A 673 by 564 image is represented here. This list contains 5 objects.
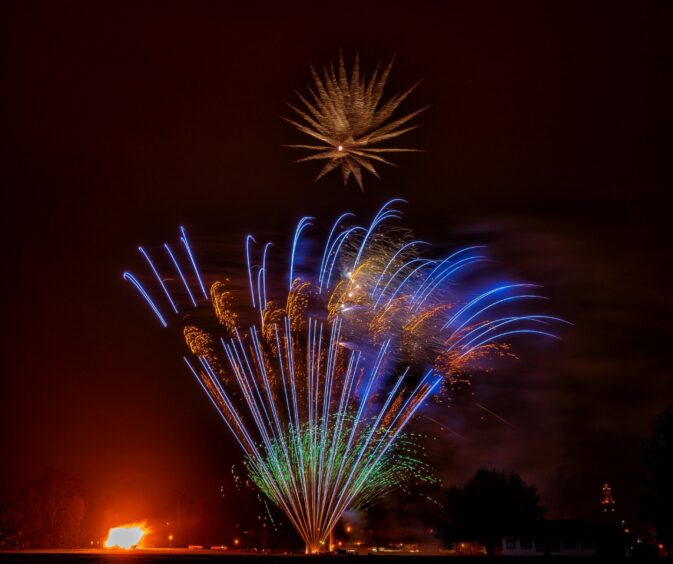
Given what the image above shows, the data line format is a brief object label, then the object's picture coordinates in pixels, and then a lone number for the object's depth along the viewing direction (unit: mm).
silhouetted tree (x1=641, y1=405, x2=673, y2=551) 46781
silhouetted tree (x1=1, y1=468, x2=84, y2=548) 75000
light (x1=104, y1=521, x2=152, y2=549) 83438
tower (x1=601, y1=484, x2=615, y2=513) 93562
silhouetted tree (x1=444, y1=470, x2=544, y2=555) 63938
